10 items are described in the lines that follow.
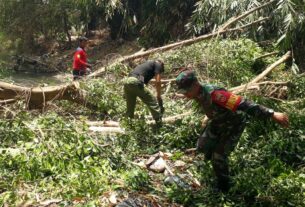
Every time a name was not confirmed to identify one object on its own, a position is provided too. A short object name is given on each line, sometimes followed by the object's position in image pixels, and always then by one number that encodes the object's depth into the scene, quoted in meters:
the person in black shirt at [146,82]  6.88
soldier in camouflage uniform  4.44
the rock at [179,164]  5.80
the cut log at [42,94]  7.57
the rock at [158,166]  5.65
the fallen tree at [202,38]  9.93
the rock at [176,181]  5.08
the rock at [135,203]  4.41
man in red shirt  9.82
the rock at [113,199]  4.41
